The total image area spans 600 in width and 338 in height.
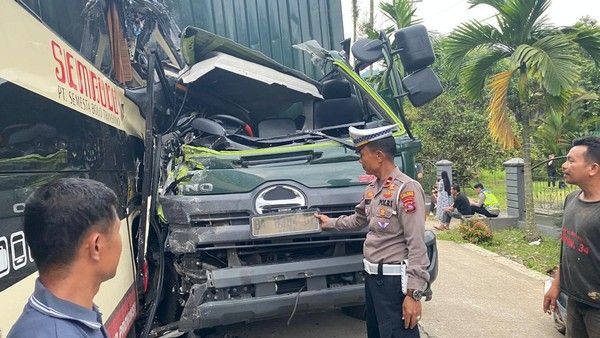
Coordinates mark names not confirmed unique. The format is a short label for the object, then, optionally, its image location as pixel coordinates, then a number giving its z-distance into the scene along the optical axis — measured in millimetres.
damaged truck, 3229
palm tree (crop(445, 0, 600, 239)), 7121
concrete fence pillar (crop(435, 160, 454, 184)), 12164
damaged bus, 1570
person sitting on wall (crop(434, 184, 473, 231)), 10305
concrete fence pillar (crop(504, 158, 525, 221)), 9562
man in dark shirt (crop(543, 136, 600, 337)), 2596
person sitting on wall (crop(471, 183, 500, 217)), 10531
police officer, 2717
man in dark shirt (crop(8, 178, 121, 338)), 1187
